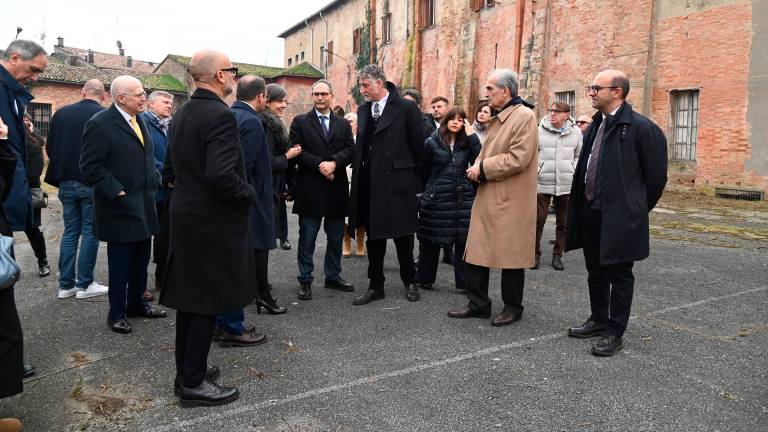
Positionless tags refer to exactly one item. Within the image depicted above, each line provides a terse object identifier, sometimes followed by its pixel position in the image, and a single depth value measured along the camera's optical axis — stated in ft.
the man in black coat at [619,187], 13.56
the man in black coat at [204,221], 10.52
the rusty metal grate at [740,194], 44.60
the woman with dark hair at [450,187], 18.66
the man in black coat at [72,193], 18.42
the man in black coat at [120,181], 14.90
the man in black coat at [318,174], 18.51
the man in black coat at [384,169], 17.49
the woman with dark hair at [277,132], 17.89
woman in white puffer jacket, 23.08
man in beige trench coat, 15.17
